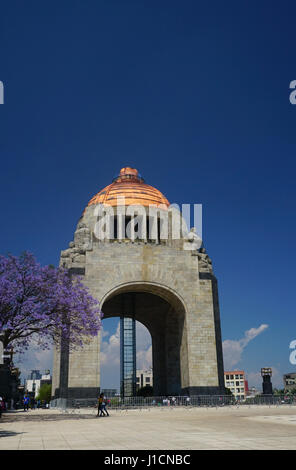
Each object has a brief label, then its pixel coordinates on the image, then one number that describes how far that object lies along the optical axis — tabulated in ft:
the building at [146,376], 371.76
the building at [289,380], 346.74
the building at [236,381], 431.02
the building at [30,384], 572.42
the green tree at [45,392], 231.22
